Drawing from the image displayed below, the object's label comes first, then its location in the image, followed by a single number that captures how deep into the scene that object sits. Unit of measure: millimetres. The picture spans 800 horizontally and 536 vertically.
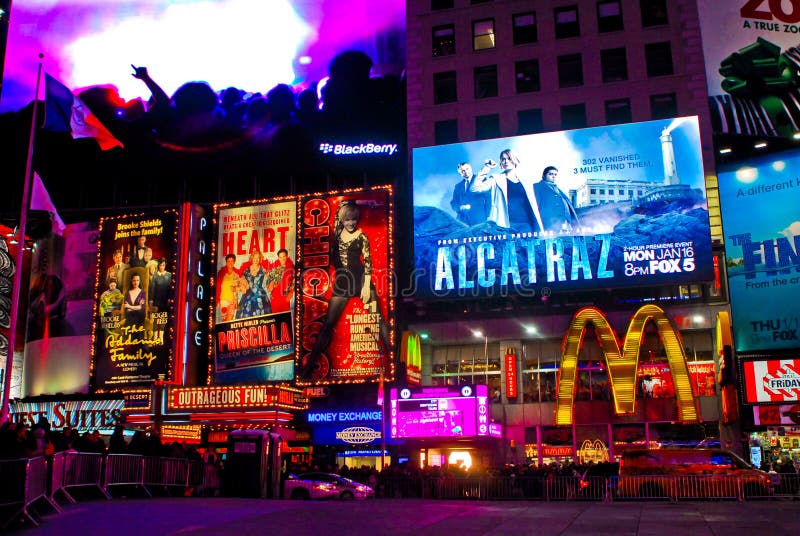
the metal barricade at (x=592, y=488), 27594
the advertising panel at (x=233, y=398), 42125
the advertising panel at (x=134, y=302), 46875
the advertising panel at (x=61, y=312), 51125
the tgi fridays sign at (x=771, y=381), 41562
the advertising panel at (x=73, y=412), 49188
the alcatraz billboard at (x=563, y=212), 42406
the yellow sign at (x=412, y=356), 44375
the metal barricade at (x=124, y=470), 23234
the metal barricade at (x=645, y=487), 26797
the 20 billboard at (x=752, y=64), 45312
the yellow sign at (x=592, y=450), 44344
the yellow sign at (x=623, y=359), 40844
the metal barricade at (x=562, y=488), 28094
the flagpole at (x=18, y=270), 28766
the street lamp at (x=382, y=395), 43550
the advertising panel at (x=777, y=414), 41344
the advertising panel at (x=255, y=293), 45844
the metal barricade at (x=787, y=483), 26312
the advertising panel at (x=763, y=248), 43312
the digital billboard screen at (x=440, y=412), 40844
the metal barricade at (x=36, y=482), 16812
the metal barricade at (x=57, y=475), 18794
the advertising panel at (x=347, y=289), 44219
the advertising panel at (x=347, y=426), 46844
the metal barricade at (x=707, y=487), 26188
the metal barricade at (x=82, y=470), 20766
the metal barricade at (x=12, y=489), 16242
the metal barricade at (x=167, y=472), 25700
